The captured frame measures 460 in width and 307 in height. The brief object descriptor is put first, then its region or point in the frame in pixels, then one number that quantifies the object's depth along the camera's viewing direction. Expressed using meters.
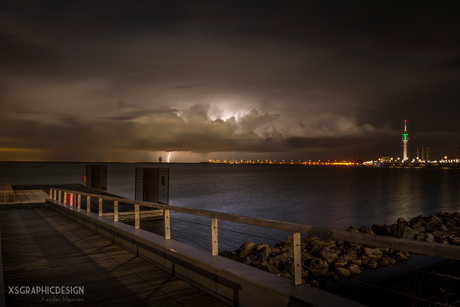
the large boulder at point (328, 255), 12.82
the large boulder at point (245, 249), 14.01
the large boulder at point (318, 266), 11.81
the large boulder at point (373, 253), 13.39
